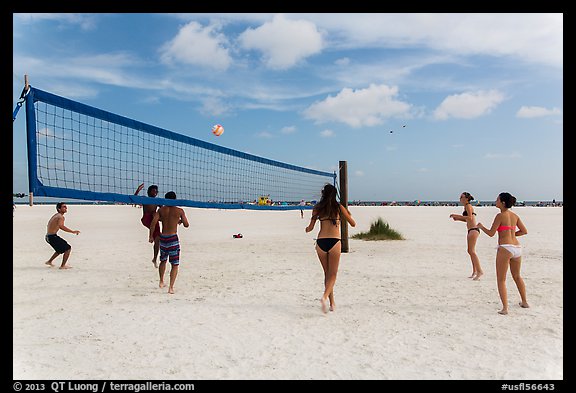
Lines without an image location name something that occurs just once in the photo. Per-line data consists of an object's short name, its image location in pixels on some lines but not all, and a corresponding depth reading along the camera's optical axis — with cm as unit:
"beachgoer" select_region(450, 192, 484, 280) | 714
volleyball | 1087
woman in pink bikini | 506
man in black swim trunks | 807
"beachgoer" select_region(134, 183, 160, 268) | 808
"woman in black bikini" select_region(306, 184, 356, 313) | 527
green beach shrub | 1288
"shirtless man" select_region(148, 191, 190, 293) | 630
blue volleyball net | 445
